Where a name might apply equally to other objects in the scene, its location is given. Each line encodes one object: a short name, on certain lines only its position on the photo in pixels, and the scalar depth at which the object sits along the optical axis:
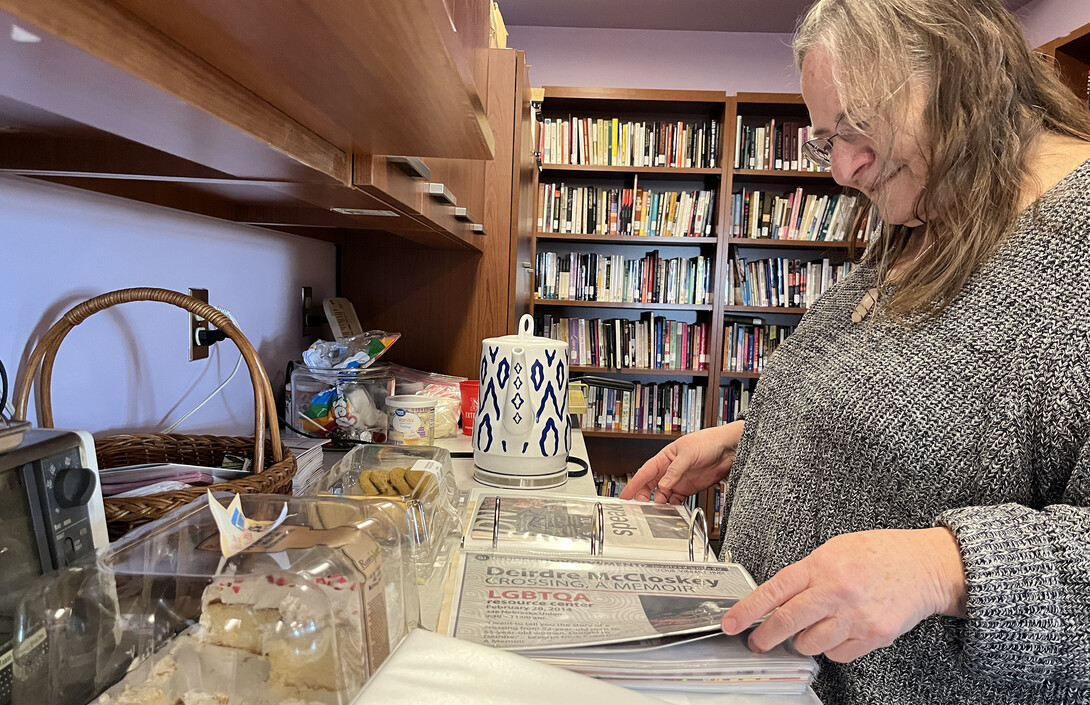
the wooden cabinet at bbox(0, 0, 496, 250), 0.35
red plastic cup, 1.59
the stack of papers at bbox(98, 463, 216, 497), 0.68
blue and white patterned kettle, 1.11
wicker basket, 0.67
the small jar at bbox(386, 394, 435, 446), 1.28
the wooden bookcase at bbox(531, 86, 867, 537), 2.86
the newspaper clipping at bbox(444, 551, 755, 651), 0.55
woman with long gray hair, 0.53
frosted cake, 0.44
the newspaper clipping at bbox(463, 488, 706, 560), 0.77
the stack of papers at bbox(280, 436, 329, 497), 0.97
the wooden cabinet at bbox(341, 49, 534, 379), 1.84
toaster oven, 0.45
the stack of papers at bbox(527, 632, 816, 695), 0.53
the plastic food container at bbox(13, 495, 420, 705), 0.45
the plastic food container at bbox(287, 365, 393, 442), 1.39
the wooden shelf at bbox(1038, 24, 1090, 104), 2.11
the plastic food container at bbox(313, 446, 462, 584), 0.74
